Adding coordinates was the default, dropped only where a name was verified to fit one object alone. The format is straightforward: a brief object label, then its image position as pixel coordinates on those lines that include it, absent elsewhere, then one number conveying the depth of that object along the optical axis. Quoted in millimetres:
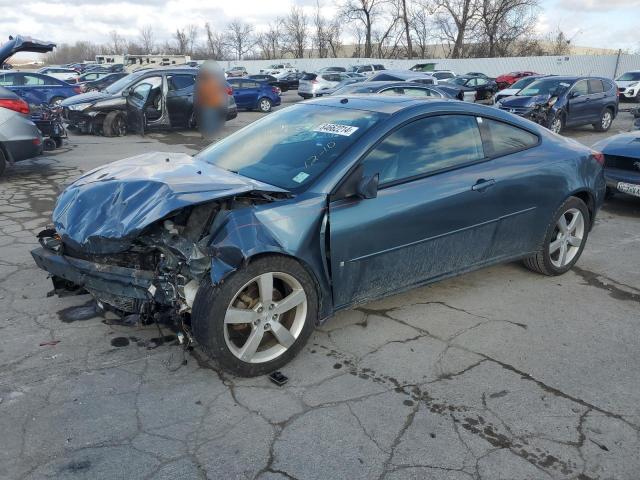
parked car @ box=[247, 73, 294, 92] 30489
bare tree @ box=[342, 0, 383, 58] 56669
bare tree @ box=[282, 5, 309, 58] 73625
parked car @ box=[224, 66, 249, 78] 37688
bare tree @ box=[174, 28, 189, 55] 84250
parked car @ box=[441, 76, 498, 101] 25688
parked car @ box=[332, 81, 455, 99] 12039
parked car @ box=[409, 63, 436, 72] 33062
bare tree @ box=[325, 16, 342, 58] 69688
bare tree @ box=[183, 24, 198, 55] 83825
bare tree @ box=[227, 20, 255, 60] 83988
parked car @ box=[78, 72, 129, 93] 22131
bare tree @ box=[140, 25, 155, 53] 96250
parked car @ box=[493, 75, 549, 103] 16203
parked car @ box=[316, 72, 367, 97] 23364
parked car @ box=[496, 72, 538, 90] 30381
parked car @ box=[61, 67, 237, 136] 12875
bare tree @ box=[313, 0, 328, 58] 70812
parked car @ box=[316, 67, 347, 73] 34094
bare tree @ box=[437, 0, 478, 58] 48575
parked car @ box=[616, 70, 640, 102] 26234
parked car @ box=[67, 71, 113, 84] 28341
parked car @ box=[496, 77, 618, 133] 13938
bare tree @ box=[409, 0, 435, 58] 55781
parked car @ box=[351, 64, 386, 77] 33688
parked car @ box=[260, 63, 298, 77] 41925
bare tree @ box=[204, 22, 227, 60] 81312
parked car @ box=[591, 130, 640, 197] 6680
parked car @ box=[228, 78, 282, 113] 21781
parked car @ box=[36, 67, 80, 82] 30047
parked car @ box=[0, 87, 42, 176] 7660
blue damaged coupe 2986
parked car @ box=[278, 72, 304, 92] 33719
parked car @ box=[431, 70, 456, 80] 27891
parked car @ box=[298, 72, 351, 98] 24641
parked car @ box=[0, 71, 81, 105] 16234
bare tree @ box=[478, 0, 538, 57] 47438
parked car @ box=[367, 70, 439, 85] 17609
